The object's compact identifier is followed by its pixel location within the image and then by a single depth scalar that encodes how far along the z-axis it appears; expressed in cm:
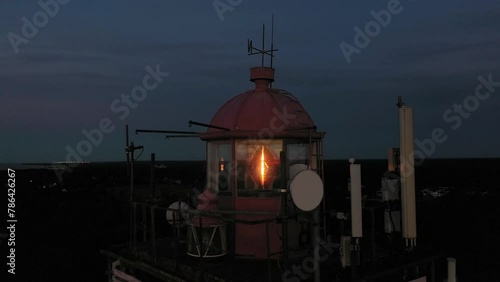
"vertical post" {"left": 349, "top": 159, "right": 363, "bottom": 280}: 819
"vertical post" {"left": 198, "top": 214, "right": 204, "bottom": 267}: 909
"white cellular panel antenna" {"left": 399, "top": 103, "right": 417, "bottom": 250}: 995
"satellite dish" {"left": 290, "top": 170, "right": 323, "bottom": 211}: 733
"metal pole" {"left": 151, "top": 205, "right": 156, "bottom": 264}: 1036
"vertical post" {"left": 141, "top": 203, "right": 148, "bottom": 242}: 1081
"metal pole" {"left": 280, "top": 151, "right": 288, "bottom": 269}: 774
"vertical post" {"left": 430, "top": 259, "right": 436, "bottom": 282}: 1071
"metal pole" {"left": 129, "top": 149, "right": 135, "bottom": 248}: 1080
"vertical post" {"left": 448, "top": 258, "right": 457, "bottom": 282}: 906
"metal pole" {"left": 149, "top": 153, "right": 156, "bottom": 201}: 1098
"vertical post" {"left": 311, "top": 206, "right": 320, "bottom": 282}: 686
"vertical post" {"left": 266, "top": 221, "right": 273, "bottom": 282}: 810
